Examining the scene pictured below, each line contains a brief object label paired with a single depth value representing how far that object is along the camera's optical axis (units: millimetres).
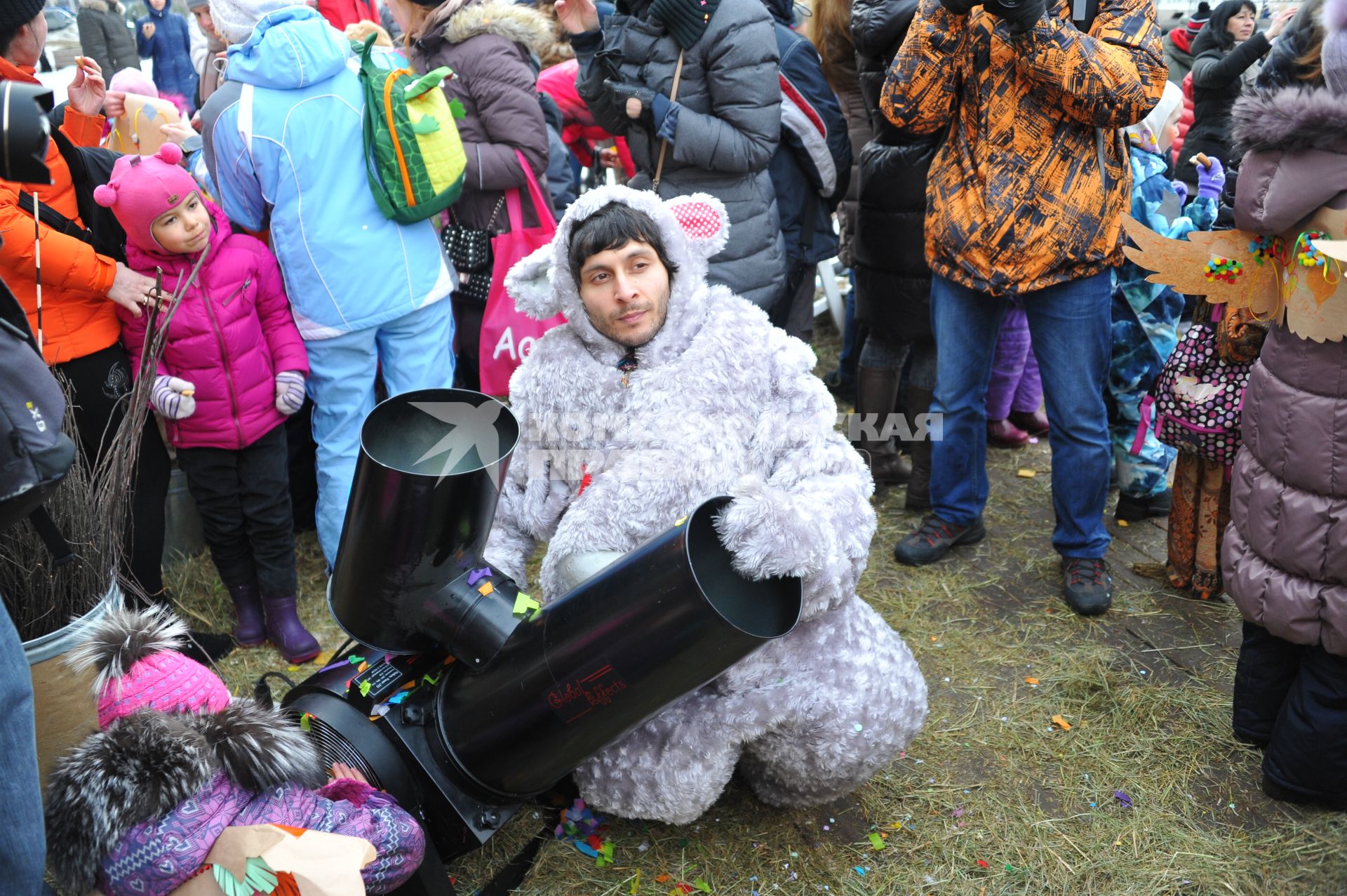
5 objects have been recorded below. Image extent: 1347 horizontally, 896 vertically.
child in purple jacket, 1544
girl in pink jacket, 2684
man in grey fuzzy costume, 2031
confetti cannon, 1747
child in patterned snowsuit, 3305
